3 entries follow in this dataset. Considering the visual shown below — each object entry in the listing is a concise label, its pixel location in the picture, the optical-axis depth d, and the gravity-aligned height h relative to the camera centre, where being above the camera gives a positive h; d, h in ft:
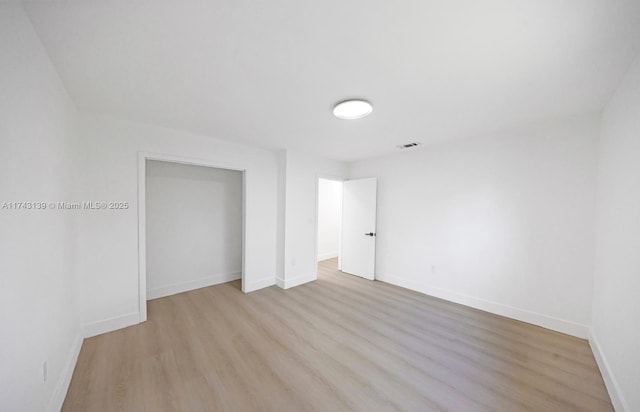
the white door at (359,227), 14.64 -1.84
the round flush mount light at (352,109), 6.85 +3.00
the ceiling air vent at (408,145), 11.42 +3.05
